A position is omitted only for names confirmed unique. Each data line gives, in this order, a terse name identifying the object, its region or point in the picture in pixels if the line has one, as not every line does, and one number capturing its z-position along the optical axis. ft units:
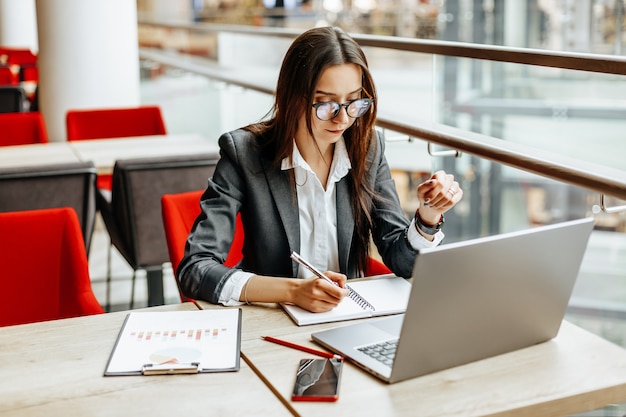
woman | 6.91
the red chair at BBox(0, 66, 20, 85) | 24.58
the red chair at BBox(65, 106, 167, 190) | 16.76
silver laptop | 4.67
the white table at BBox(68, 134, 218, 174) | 13.48
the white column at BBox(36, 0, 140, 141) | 18.16
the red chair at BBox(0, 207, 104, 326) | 8.23
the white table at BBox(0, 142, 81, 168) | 13.30
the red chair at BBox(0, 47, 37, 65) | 31.55
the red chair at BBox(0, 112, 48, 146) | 15.81
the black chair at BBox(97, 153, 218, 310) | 11.49
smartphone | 4.78
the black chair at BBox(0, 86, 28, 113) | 18.92
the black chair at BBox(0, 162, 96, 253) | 10.66
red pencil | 5.41
